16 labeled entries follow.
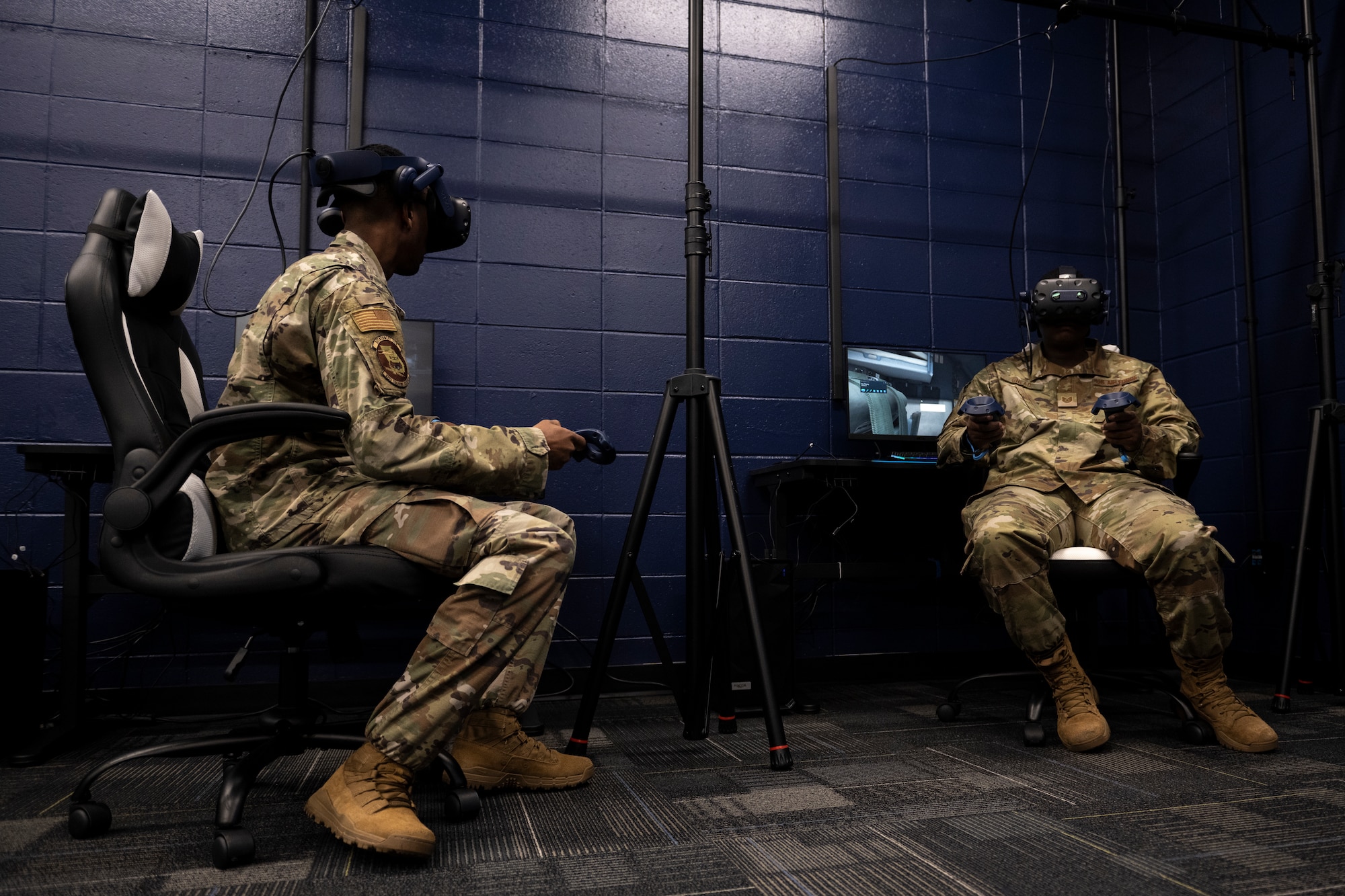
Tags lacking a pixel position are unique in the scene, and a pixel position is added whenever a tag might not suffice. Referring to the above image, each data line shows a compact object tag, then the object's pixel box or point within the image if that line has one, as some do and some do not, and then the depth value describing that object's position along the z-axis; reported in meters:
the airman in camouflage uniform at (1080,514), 2.08
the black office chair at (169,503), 1.33
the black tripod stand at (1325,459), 2.61
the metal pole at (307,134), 2.85
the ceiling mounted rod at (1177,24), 2.68
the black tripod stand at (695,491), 1.96
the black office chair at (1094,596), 2.09
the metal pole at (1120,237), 3.48
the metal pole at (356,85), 2.88
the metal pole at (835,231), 3.25
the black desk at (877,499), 2.66
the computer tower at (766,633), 2.53
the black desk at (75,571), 2.14
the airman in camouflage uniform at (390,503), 1.34
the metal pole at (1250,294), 3.18
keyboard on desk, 2.74
